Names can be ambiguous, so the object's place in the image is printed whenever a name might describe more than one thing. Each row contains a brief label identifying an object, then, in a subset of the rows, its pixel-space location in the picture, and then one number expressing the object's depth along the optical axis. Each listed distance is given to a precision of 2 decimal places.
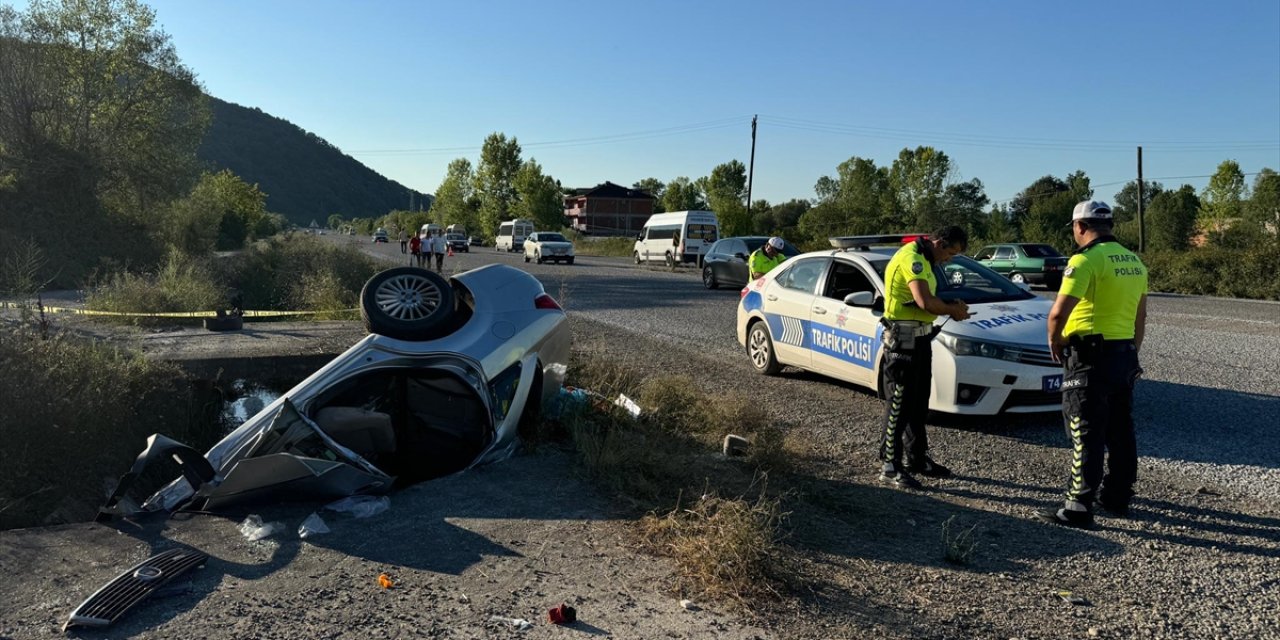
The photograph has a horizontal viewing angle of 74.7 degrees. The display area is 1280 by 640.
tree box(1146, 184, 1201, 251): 63.91
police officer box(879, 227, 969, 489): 5.43
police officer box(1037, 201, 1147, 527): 4.60
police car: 6.53
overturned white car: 4.62
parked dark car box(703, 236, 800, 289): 23.62
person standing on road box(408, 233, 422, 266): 29.05
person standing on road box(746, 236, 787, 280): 13.61
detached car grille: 3.31
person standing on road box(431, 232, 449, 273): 28.19
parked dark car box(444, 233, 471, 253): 62.91
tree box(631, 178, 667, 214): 129.00
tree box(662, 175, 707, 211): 106.56
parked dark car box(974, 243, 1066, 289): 26.69
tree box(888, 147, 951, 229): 70.75
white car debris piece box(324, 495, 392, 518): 4.59
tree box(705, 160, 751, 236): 93.31
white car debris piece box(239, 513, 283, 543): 4.27
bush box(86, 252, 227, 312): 14.90
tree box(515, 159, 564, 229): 91.00
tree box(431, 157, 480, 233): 104.00
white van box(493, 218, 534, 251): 65.69
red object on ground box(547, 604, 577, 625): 3.38
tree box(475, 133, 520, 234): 98.44
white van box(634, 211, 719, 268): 37.38
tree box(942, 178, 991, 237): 70.17
